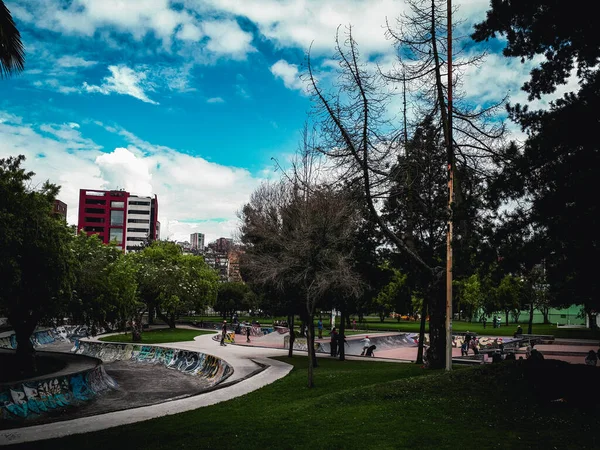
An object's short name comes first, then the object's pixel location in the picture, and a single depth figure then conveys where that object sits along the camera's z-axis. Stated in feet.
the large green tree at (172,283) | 153.99
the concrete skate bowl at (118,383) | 55.36
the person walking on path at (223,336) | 113.91
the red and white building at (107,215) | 402.72
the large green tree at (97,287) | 80.64
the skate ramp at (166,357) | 83.12
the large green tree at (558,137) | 30.89
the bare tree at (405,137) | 48.42
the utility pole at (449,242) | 44.78
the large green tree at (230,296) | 253.03
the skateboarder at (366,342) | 121.01
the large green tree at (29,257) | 45.14
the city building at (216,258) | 570.42
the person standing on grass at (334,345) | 93.04
